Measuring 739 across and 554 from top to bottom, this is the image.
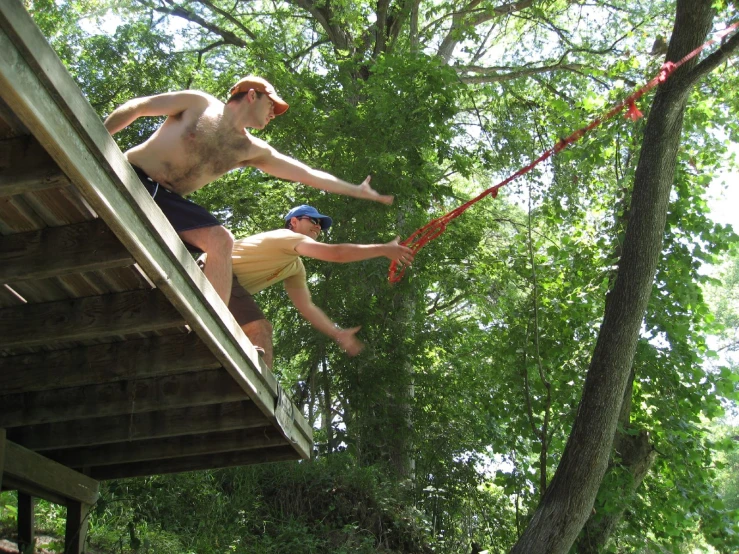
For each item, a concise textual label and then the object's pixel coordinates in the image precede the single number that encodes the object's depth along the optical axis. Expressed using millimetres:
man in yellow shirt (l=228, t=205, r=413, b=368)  4691
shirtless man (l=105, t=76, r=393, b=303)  4160
